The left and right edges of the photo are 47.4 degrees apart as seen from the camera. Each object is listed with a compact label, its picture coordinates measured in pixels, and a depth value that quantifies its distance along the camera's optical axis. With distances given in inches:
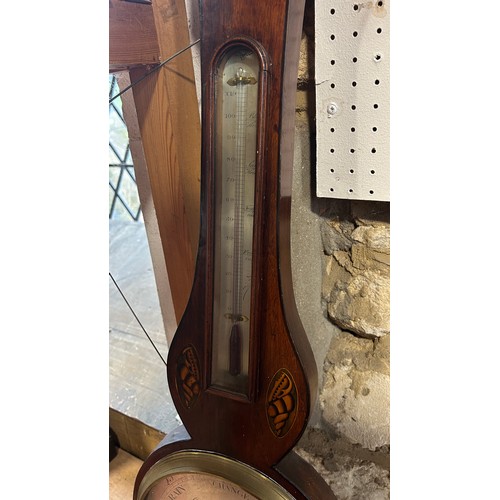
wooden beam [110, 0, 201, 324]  29.0
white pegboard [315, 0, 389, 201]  25.1
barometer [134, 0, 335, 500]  23.0
